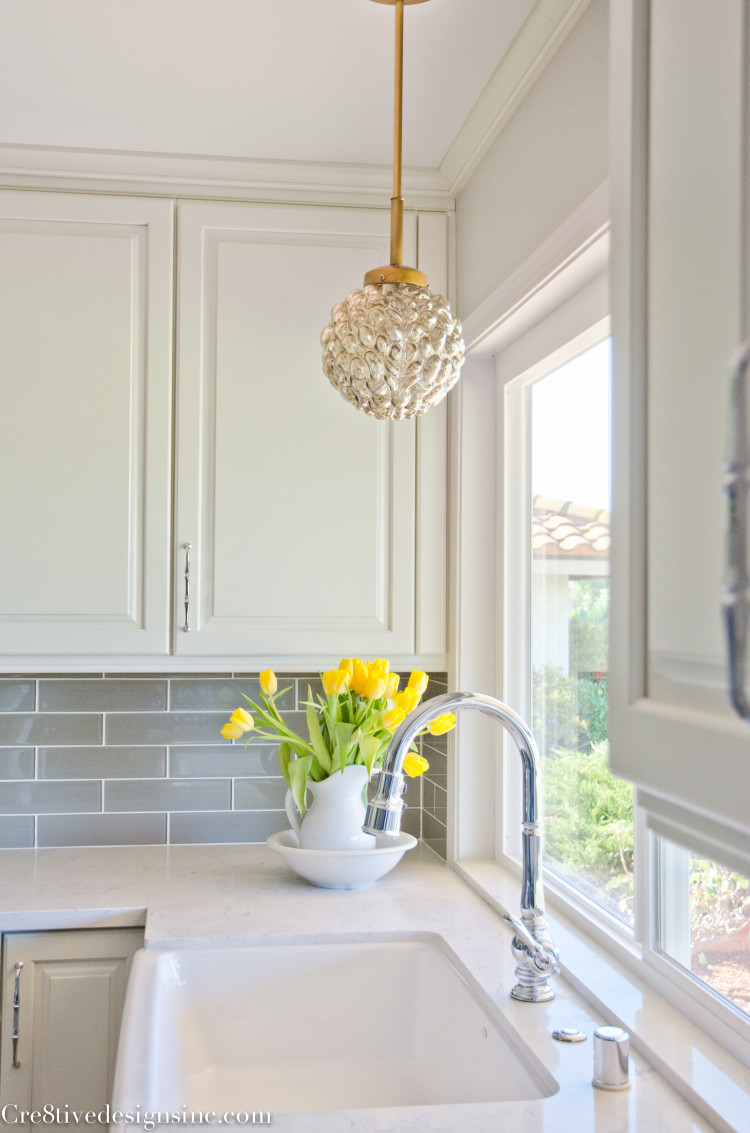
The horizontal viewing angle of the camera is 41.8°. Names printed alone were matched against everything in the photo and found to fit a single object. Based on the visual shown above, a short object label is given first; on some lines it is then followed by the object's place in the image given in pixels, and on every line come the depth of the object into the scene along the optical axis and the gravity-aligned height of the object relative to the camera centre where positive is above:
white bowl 1.88 -0.54
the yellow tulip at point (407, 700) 1.84 -0.21
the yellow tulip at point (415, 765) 1.88 -0.35
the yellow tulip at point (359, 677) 1.87 -0.17
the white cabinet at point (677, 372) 0.55 +0.14
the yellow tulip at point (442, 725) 1.77 -0.25
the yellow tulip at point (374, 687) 1.86 -0.19
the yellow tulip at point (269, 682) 1.97 -0.20
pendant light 1.28 +0.33
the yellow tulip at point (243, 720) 1.92 -0.27
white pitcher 1.89 -0.44
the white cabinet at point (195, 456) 2.02 +0.27
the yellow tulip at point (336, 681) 1.86 -0.18
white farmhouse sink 1.42 -0.70
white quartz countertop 1.07 -0.59
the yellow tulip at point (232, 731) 1.87 -0.28
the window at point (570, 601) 1.56 -0.02
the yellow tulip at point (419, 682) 1.85 -0.18
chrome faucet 1.33 -0.42
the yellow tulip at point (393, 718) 1.87 -0.25
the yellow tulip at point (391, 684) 1.88 -0.19
